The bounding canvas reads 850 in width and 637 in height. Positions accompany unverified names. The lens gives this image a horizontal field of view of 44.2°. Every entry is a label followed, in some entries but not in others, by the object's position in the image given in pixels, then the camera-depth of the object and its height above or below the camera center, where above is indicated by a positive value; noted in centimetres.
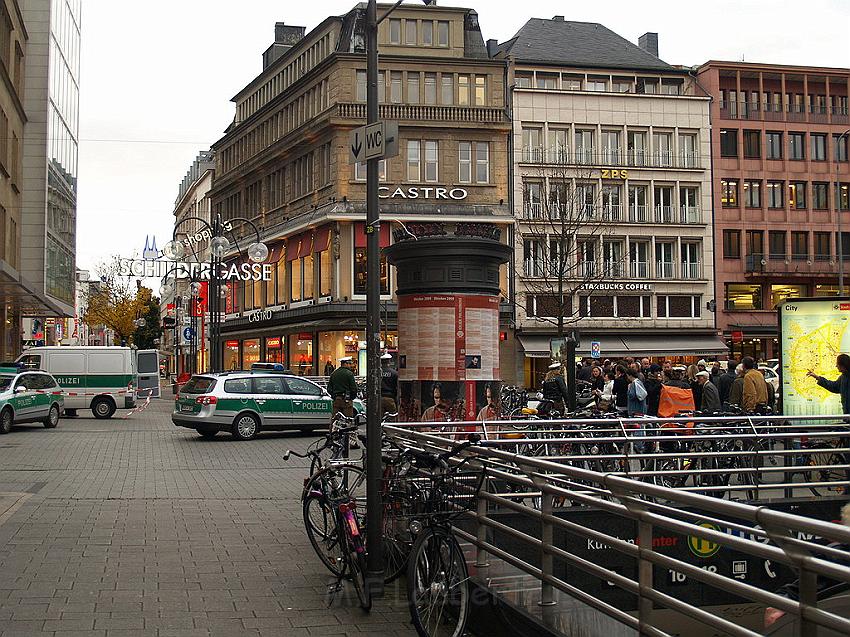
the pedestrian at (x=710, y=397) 1903 -63
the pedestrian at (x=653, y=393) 2033 -59
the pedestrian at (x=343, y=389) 2172 -53
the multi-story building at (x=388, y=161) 5578 +1138
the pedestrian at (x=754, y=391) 1862 -51
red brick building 6206 +1063
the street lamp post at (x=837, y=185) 6215 +1078
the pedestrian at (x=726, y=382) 2173 -41
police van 3544 -31
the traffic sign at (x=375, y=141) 795 +172
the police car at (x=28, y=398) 2734 -93
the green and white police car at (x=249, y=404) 2511 -99
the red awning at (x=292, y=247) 6088 +687
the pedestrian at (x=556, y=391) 2405 -67
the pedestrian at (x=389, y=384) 1973 -39
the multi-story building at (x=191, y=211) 7869 +1456
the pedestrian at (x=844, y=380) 1415 -25
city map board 1731 +26
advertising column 1466 +47
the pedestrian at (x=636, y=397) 1928 -63
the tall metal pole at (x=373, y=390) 789 -21
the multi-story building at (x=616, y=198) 5847 +947
